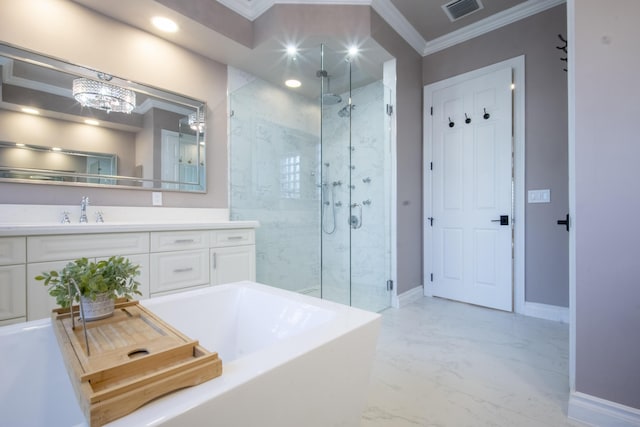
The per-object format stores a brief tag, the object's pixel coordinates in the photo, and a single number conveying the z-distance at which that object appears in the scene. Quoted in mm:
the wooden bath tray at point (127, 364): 479
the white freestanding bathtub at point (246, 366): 552
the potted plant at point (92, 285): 853
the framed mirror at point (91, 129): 1929
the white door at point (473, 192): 2980
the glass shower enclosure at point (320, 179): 3115
